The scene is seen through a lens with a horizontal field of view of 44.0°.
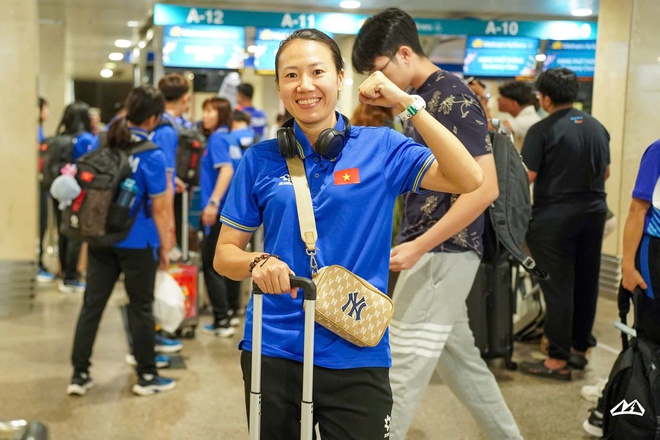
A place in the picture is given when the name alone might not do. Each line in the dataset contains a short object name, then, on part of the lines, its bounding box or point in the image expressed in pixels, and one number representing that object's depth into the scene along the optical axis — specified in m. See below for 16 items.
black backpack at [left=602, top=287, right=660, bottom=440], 3.16
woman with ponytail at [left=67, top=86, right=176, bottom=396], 4.52
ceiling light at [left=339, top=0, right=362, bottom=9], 10.34
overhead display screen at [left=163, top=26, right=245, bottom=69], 10.70
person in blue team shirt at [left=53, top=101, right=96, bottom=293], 8.02
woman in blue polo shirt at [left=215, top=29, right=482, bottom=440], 2.04
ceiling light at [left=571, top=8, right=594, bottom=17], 10.64
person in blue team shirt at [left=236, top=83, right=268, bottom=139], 8.30
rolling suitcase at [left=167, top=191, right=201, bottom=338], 5.91
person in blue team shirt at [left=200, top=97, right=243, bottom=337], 6.12
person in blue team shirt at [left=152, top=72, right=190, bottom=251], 5.18
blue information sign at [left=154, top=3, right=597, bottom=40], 10.19
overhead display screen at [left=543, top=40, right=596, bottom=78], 11.41
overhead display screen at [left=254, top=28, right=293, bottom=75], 10.95
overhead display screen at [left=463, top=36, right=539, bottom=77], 11.44
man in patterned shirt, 2.79
